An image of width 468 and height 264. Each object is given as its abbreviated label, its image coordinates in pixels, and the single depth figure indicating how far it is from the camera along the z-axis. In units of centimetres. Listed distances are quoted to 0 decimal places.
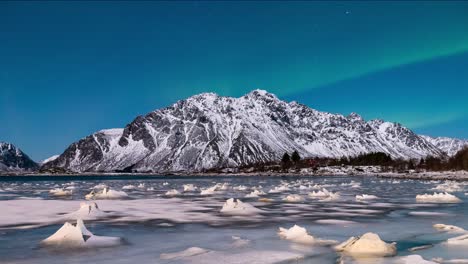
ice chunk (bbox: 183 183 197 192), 4605
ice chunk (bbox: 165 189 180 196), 3754
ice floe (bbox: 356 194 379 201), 3072
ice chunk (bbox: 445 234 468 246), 1198
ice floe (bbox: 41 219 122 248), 1180
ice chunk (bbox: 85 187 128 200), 3272
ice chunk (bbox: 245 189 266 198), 3446
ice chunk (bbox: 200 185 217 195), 3936
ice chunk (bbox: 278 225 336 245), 1248
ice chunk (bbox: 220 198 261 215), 2088
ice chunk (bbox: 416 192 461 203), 2823
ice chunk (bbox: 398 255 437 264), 961
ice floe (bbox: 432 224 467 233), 1457
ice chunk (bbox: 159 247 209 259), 1046
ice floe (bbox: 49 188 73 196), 3741
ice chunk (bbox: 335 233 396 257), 1080
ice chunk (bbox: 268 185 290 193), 4344
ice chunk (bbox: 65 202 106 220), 1869
